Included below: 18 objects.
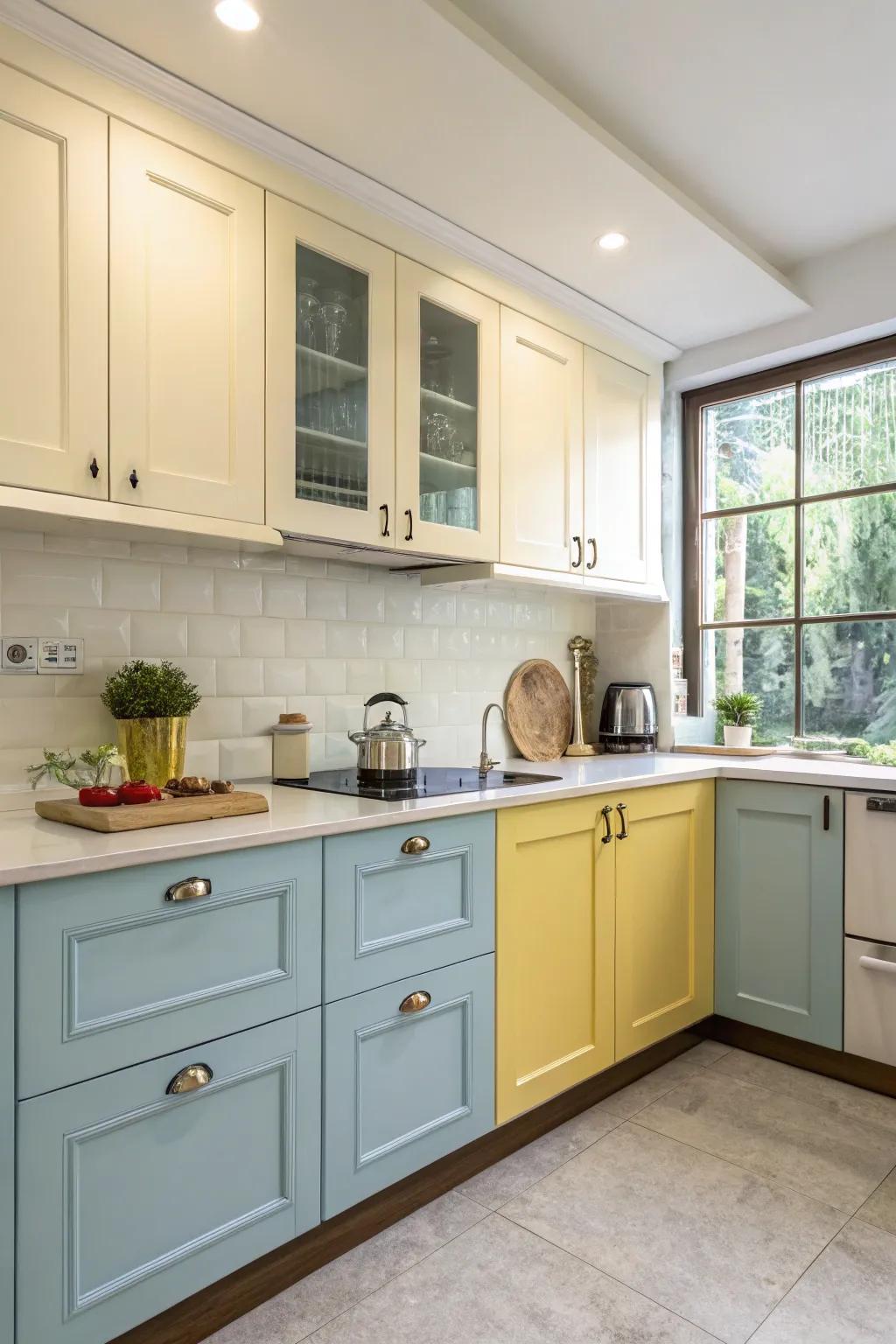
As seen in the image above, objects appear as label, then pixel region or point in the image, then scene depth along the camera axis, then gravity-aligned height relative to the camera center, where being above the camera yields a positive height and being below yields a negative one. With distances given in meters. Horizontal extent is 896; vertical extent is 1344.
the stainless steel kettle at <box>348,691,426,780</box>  2.19 -0.21
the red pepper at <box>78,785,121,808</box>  1.61 -0.24
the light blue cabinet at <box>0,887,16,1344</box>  1.25 -0.64
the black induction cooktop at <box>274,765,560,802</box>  2.08 -0.29
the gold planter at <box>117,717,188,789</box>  1.92 -0.17
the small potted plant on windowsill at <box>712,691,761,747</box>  3.20 -0.16
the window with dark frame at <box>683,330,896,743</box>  3.03 +0.49
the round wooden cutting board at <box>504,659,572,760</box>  3.09 -0.14
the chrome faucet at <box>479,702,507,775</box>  2.49 -0.26
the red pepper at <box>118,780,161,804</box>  1.63 -0.23
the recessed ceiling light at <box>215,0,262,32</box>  1.61 +1.24
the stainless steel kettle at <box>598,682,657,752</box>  3.35 -0.18
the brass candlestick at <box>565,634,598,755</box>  3.29 -0.04
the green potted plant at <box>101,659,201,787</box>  1.92 -0.11
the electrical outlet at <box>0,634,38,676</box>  1.86 +0.03
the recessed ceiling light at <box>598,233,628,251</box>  2.53 +1.26
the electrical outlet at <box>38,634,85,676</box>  1.92 +0.03
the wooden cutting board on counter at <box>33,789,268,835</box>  1.54 -0.26
